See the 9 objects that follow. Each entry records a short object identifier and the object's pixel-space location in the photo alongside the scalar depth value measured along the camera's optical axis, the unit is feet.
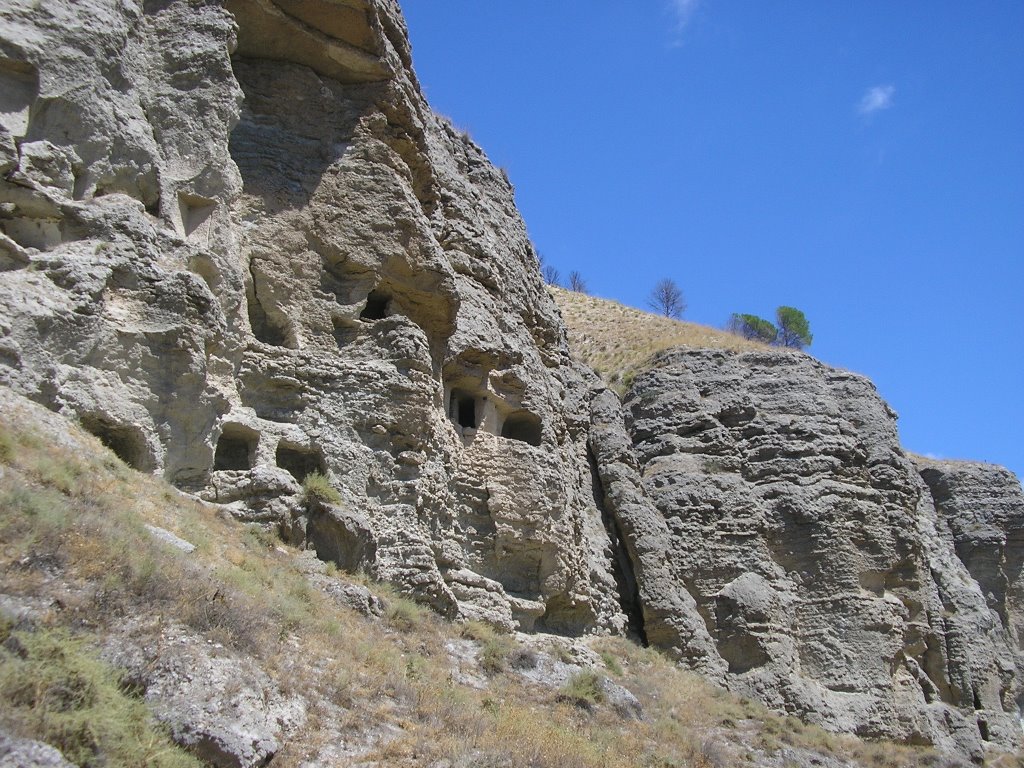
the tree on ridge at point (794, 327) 205.05
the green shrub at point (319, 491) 43.96
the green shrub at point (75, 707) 19.74
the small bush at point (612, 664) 57.67
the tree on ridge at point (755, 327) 193.98
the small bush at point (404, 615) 41.37
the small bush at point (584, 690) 45.65
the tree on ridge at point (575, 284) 212.43
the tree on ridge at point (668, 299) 220.68
